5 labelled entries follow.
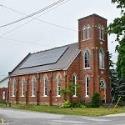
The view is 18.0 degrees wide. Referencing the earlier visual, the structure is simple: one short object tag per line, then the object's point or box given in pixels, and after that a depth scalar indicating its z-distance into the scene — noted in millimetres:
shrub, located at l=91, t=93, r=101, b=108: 53688
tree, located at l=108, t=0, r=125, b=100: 25364
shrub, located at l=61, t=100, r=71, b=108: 53962
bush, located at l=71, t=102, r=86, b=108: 53906
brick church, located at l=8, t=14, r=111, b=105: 56406
